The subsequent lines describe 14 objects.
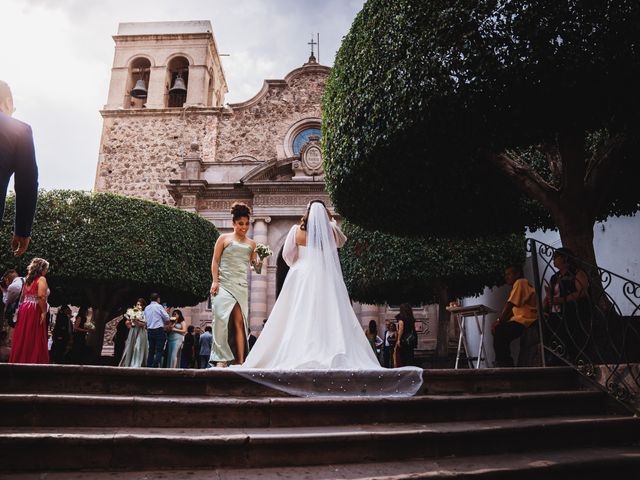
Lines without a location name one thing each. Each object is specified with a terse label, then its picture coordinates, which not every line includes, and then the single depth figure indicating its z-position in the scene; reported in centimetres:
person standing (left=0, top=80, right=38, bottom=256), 308
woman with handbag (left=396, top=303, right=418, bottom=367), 1107
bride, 490
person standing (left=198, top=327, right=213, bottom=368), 1360
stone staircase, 298
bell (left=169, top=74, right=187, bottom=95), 2255
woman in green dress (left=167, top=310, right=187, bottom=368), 1217
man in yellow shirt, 684
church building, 1981
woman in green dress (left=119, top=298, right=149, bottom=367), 1133
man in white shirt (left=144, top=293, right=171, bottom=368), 1091
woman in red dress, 721
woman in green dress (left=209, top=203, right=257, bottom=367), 579
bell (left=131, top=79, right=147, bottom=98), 2248
